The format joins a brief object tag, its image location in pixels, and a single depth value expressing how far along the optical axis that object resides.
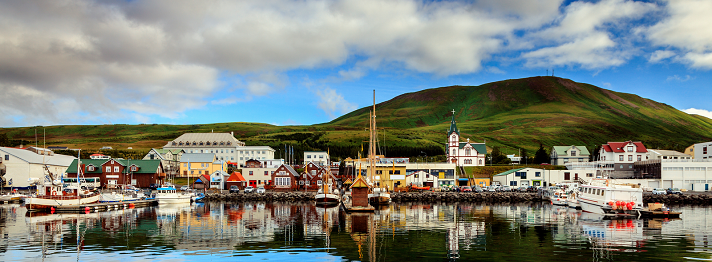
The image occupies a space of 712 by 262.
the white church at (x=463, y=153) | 117.38
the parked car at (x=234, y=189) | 85.19
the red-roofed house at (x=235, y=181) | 92.75
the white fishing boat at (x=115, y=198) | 64.88
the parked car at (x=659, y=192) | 78.25
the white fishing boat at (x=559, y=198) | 66.56
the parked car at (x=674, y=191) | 79.46
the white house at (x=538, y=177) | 93.25
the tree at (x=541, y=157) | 124.69
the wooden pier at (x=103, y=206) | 53.88
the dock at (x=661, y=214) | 48.08
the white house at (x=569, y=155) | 133.75
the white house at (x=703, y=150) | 110.01
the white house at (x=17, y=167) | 87.19
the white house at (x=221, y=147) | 147.31
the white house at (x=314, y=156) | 142.49
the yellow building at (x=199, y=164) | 106.81
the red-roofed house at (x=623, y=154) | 108.00
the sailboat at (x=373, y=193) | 61.66
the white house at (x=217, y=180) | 92.81
